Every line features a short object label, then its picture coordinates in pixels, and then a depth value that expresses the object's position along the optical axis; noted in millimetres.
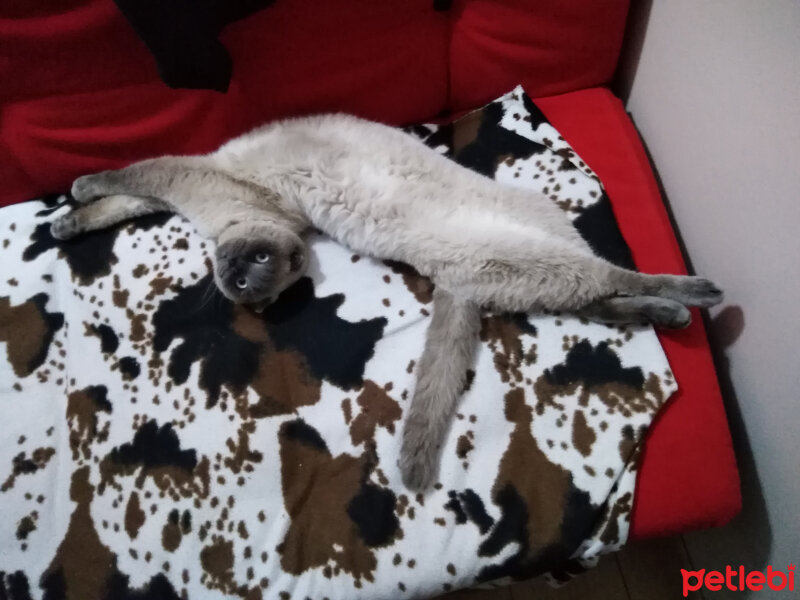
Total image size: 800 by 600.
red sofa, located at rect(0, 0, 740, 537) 1002
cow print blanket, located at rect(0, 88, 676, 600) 964
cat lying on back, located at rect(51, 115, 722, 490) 1052
